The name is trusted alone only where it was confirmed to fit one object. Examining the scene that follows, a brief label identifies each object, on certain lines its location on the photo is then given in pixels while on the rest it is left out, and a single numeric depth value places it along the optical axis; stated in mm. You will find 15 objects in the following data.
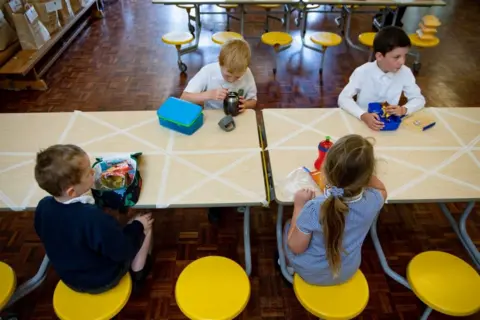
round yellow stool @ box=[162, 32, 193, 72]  3611
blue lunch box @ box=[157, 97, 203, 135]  1810
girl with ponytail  1167
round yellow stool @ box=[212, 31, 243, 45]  3613
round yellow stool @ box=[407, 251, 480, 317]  1374
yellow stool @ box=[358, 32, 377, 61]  3737
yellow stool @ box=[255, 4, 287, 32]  4266
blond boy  1966
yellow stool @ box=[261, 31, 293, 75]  3645
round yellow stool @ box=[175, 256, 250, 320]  1329
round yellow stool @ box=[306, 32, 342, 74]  3637
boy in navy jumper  1265
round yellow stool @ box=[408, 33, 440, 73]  3666
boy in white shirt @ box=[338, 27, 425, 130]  1964
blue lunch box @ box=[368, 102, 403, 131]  1902
